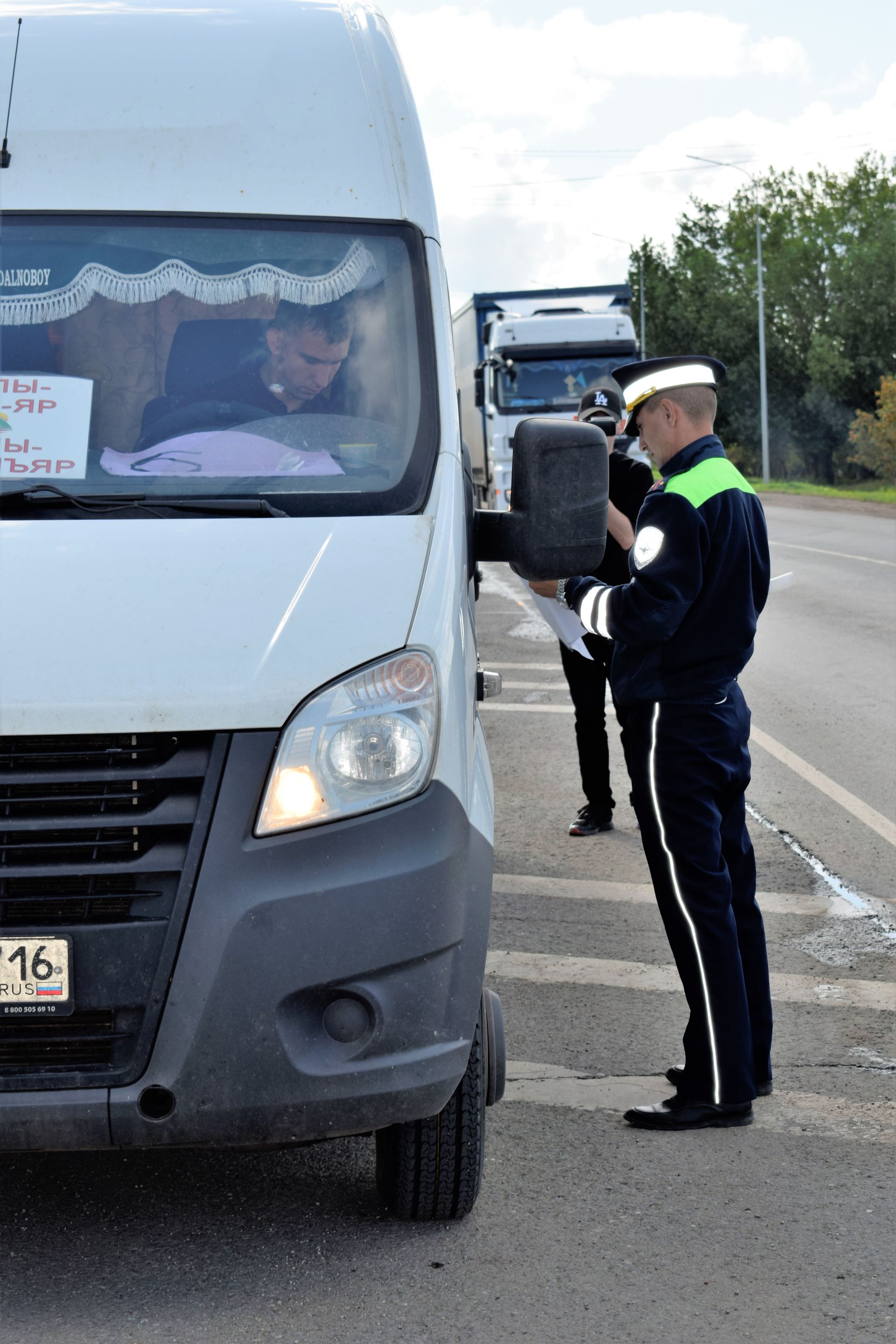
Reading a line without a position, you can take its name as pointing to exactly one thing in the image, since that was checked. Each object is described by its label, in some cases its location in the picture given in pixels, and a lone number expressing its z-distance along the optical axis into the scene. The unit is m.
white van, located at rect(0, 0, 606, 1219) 3.00
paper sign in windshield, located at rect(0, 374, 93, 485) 3.53
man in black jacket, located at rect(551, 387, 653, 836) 7.48
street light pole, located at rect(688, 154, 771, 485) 46.81
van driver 3.72
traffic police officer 4.19
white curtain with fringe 3.82
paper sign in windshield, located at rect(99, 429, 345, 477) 3.57
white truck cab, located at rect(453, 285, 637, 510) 25.14
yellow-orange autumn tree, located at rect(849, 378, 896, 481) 48.09
